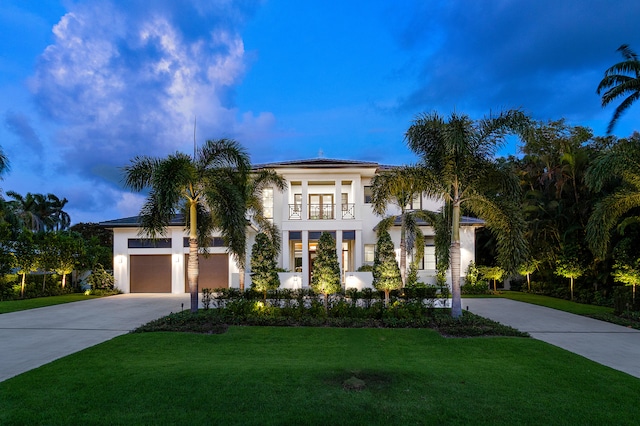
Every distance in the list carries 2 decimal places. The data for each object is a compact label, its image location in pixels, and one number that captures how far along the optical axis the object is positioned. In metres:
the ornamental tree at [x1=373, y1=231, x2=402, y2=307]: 12.73
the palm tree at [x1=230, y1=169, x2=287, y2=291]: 15.46
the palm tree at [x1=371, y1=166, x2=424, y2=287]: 12.27
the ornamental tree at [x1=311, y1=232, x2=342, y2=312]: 12.35
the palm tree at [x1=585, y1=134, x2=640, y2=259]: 11.62
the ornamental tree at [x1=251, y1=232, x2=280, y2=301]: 12.83
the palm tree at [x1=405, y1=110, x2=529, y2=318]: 10.98
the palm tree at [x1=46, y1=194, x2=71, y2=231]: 40.91
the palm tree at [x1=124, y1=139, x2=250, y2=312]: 11.41
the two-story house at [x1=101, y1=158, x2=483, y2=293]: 20.97
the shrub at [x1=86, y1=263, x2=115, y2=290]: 21.16
